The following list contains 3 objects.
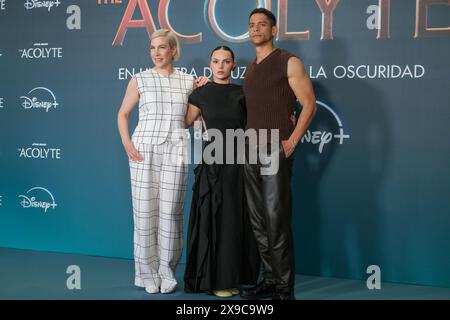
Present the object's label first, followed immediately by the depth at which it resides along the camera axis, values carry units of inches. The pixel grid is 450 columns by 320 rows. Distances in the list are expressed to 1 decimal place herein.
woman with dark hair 147.4
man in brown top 139.5
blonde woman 148.4
